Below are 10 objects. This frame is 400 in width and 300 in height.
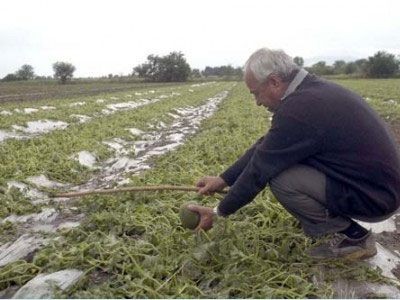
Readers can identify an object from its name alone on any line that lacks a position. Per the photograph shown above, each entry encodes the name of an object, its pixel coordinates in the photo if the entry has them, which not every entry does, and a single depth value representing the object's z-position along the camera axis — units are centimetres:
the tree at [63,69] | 7806
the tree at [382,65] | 7285
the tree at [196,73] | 9131
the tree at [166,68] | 7538
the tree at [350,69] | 8312
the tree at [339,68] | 8400
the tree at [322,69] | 8050
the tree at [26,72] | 9530
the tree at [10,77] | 8204
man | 355
